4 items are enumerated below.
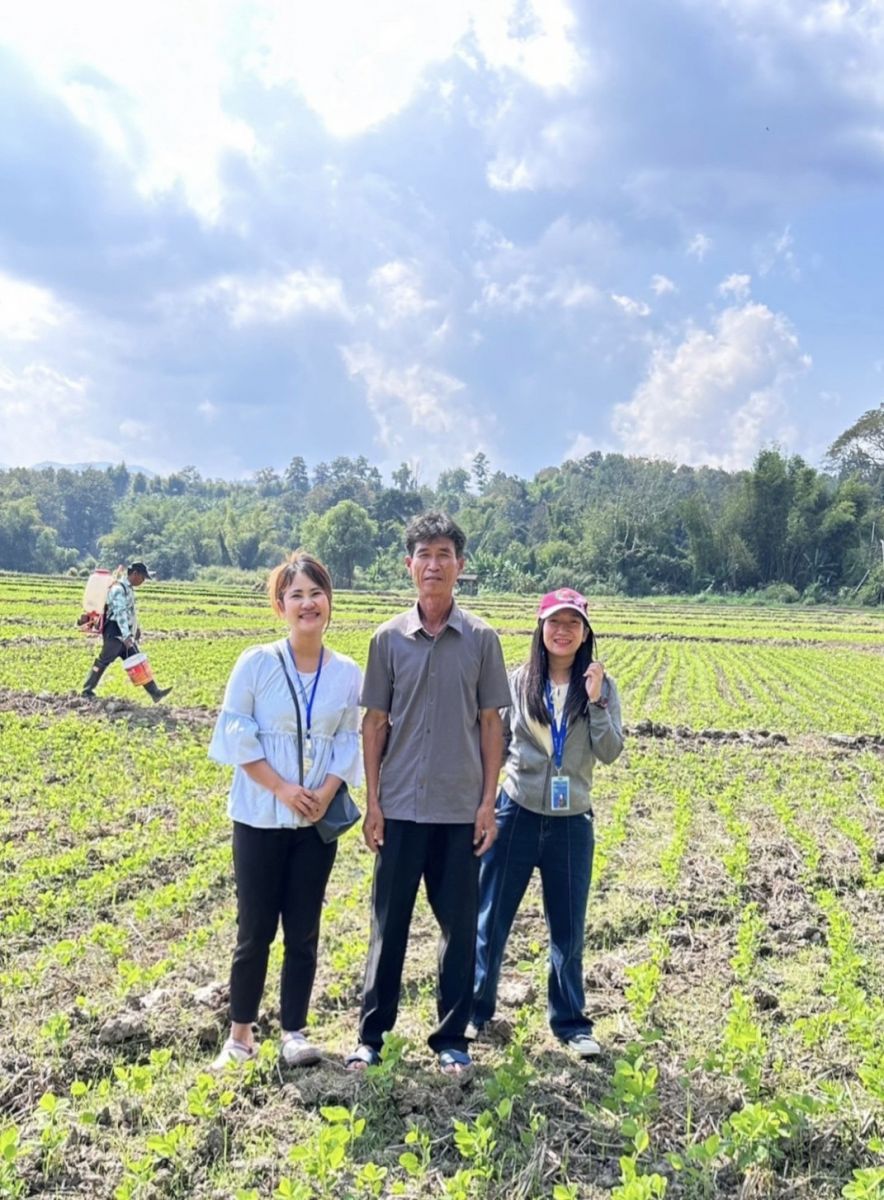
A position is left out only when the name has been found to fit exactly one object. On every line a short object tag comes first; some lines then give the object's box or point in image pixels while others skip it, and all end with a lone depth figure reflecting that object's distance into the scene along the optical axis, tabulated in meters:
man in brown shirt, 3.47
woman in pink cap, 3.78
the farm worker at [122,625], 11.34
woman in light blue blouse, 3.46
